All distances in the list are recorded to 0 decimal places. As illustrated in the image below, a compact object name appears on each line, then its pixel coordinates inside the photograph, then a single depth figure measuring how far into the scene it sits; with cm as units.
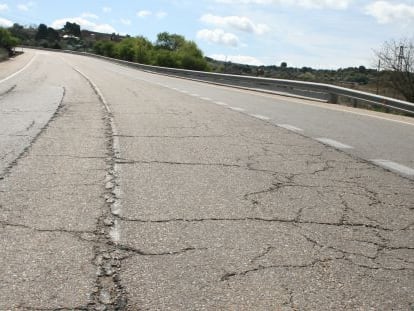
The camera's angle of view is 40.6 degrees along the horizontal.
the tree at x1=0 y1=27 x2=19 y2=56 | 11744
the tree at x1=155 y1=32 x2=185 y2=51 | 15512
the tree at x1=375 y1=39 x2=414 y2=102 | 3133
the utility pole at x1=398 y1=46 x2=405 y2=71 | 3173
